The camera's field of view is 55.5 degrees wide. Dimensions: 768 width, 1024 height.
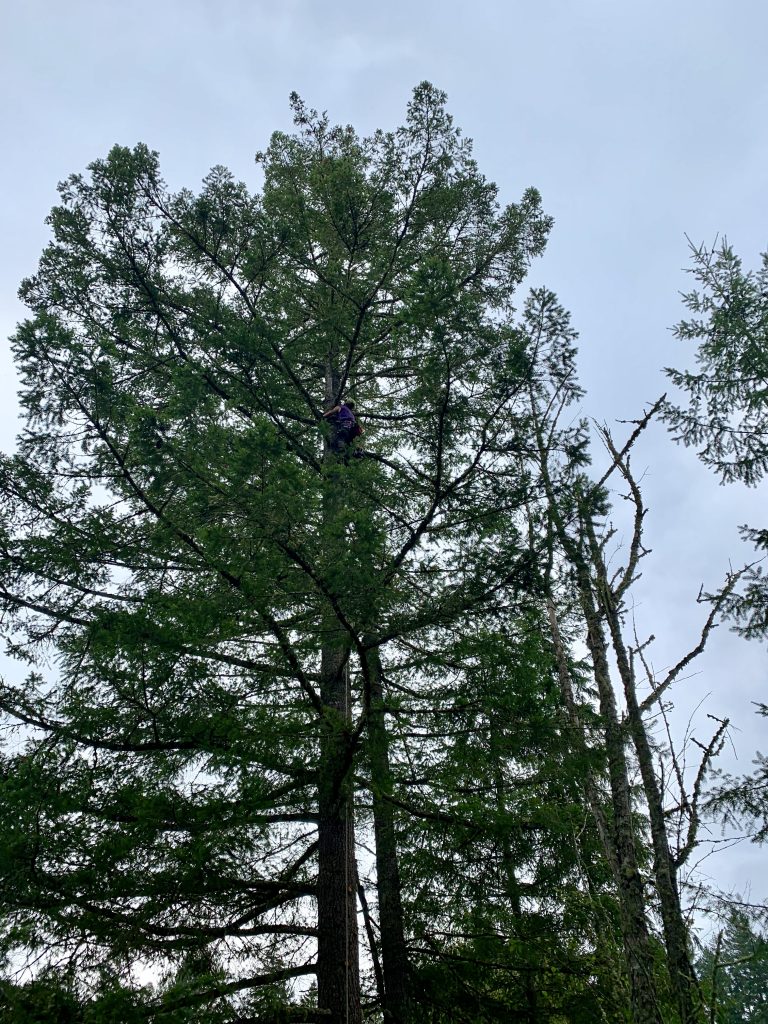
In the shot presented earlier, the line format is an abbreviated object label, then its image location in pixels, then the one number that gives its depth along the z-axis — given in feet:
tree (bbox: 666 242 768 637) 27.32
